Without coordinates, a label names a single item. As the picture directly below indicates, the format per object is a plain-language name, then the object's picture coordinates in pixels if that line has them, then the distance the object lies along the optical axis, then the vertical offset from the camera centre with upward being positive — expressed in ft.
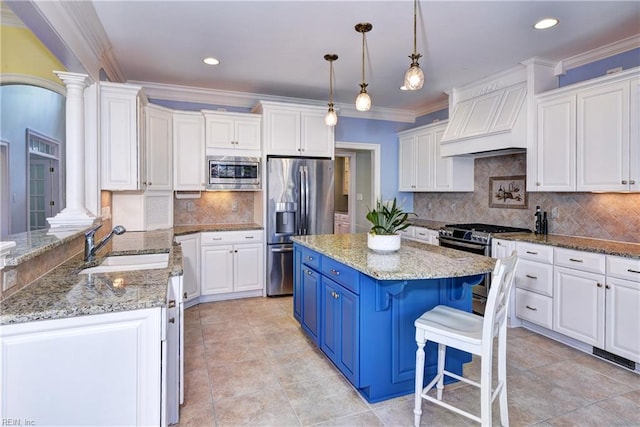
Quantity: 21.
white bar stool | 5.64 -2.14
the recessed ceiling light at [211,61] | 11.59 +4.93
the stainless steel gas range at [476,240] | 12.03 -1.16
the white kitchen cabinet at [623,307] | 8.31 -2.43
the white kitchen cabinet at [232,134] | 14.19 +3.06
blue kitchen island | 6.81 -2.08
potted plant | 8.24 -0.48
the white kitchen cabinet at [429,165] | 15.43 +2.00
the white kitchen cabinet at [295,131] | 14.56 +3.29
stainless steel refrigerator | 14.58 -0.01
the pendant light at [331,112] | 11.00 +3.01
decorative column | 8.98 +1.62
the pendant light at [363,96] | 9.12 +2.91
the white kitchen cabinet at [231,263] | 13.88 -2.27
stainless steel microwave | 14.30 +1.45
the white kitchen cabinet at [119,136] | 10.55 +2.20
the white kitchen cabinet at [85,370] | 4.24 -2.09
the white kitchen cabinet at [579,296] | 9.05 -2.38
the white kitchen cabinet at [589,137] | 9.21 +2.05
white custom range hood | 11.79 +3.02
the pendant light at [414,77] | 7.29 +2.74
